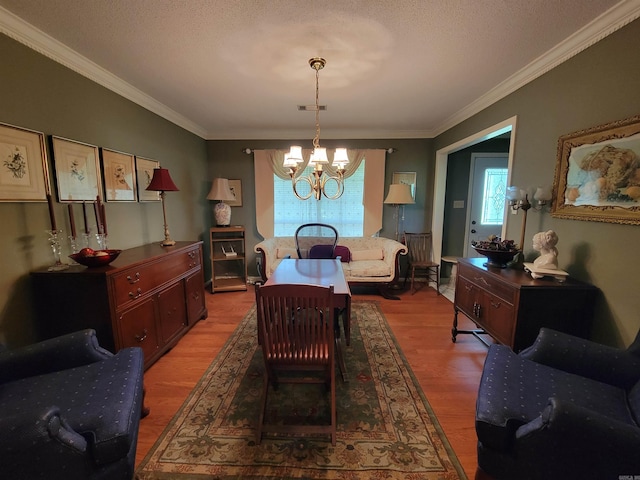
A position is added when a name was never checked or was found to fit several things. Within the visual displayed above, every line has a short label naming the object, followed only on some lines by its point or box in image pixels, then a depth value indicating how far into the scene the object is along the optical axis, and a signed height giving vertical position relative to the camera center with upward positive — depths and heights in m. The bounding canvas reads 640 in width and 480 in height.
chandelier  2.12 +0.38
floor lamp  4.02 +0.16
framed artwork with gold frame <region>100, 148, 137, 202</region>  2.37 +0.26
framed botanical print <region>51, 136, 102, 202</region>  1.94 +0.26
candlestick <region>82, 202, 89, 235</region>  2.14 -0.10
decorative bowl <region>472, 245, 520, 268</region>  2.09 -0.39
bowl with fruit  1.78 -0.37
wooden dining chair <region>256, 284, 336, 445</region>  1.45 -0.75
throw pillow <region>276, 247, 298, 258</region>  4.25 -0.77
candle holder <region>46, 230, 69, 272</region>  1.79 -0.34
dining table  2.00 -0.64
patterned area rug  1.37 -1.36
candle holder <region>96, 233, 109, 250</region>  2.09 -0.29
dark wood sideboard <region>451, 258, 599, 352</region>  1.72 -0.67
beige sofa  3.76 -0.78
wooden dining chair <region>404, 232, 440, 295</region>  4.21 -0.66
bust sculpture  1.83 -0.29
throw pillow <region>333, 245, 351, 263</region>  4.08 -0.75
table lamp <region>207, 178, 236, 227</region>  3.96 +0.11
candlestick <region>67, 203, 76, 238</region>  1.87 -0.13
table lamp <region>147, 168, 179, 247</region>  2.63 +0.21
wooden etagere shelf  3.98 -0.83
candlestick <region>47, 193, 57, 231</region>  1.74 -0.07
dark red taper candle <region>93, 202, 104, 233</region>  2.19 -0.10
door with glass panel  4.28 +0.17
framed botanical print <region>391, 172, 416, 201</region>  4.38 +0.44
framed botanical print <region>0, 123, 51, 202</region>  1.61 +0.24
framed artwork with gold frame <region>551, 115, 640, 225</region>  1.53 +0.21
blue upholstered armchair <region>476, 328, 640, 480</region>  0.92 -0.88
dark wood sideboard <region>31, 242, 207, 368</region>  1.75 -0.70
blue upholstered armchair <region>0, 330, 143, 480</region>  0.88 -0.90
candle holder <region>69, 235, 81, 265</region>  2.03 -0.32
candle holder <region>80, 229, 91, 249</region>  2.12 -0.30
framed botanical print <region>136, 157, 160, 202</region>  2.78 +0.29
